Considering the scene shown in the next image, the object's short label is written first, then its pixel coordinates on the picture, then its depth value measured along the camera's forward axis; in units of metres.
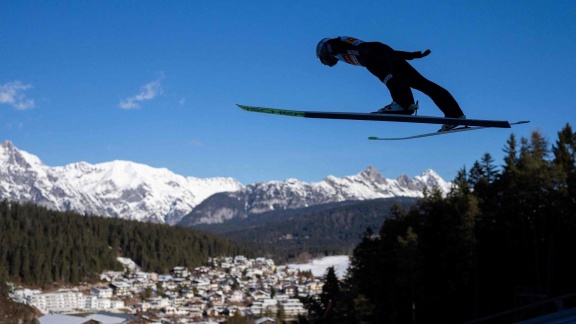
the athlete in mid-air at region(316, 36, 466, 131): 8.02
